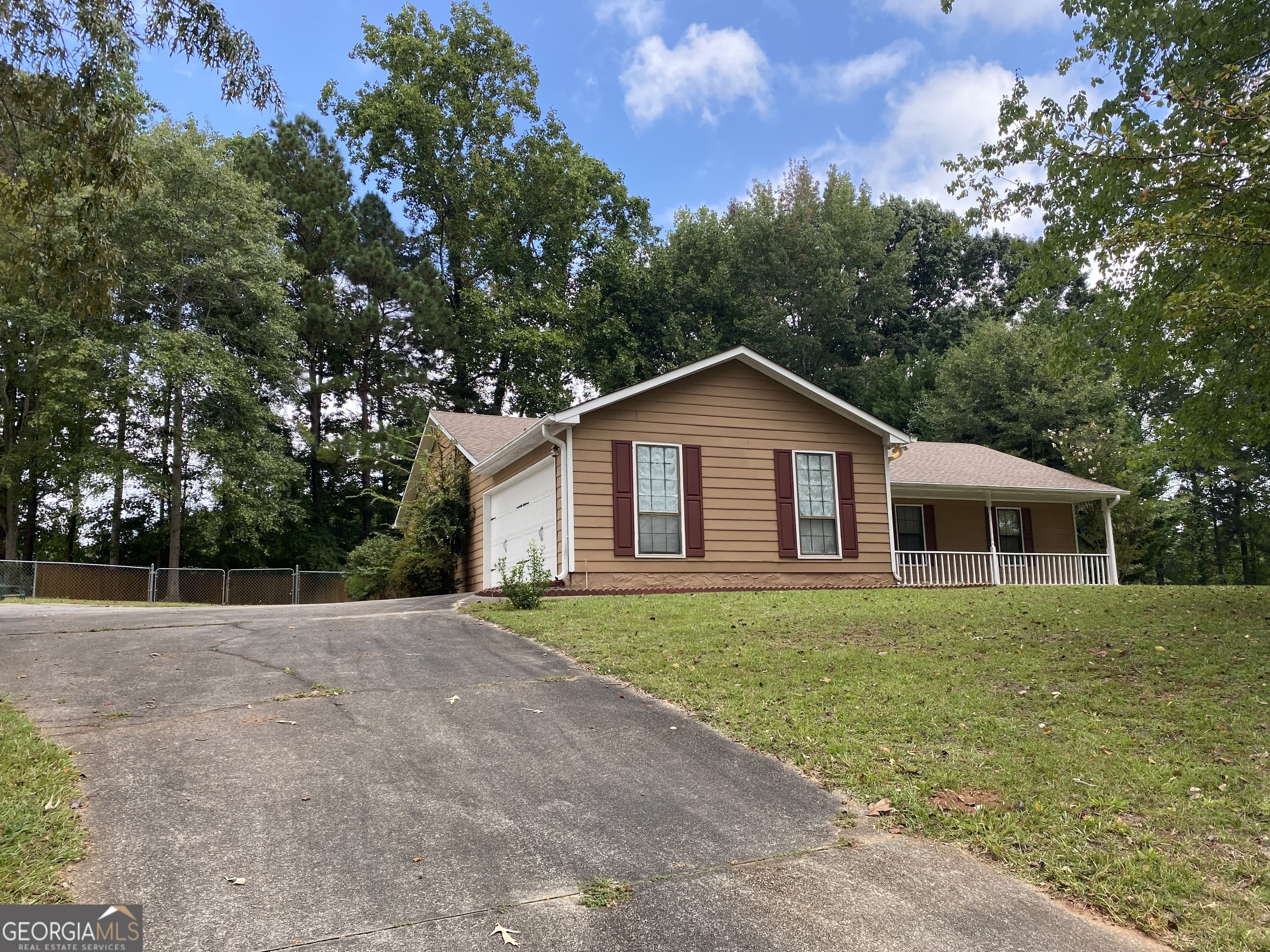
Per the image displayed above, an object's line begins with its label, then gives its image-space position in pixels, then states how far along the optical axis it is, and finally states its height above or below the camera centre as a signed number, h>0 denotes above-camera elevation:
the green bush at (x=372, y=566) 20.36 +0.25
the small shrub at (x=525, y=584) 11.91 -0.15
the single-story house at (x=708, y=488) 14.77 +1.45
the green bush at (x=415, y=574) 19.69 +0.03
